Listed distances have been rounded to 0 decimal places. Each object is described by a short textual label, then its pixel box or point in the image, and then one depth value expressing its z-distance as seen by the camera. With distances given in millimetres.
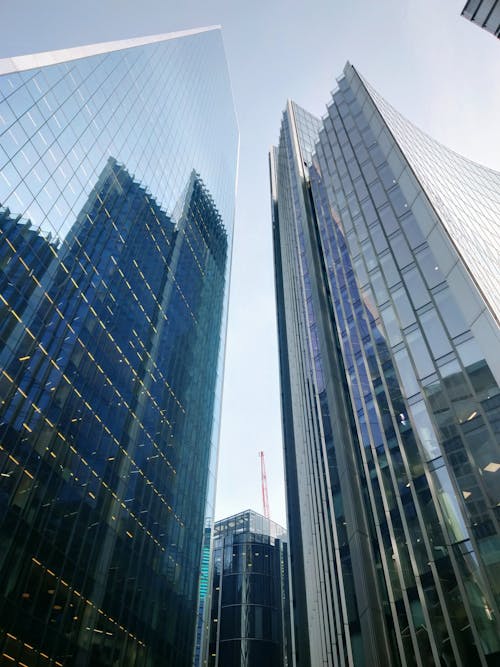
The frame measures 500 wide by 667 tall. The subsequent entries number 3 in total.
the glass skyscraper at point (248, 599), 85438
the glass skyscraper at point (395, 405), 22281
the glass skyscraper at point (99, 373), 34438
